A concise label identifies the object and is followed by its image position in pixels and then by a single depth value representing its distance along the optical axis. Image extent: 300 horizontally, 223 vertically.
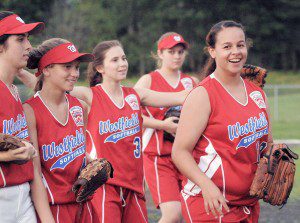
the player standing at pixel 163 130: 15.04
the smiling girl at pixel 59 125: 9.88
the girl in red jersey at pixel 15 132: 8.86
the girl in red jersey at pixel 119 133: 12.15
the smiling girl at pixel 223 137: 9.57
